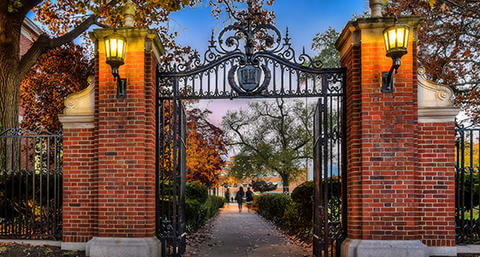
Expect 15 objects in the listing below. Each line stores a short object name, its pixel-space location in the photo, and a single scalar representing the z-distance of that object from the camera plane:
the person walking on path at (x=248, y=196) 26.54
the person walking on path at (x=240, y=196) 26.70
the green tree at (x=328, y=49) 19.44
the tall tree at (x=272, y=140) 26.31
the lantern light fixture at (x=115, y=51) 6.83
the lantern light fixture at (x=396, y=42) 6.42
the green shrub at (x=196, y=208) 12.60
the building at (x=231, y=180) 30.27
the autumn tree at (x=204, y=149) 26.05
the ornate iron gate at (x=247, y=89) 7.50
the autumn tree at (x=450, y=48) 13.84
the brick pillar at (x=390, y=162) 6.83
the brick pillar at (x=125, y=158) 7.22
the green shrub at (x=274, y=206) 15.81
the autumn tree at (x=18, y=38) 10.45
